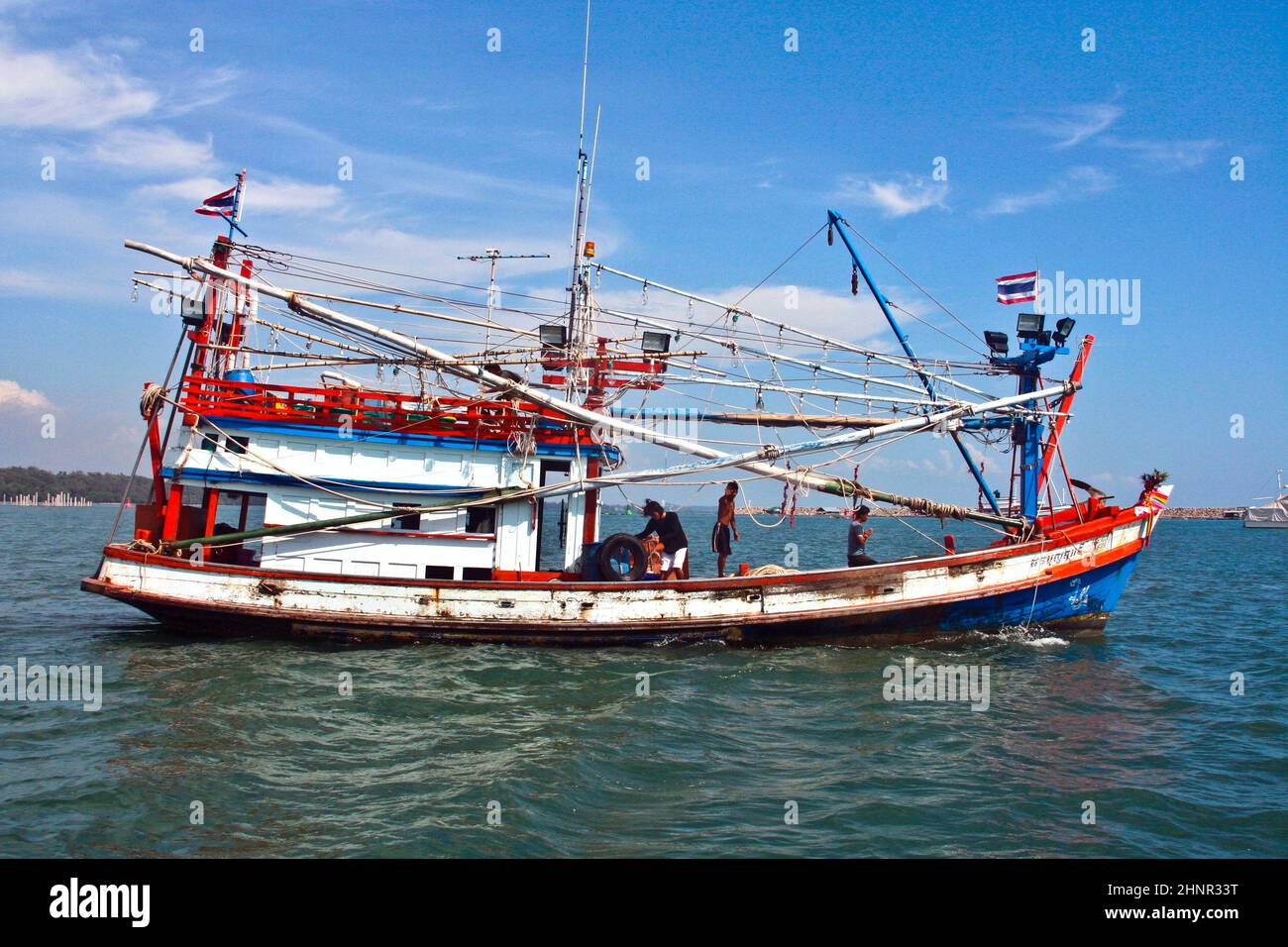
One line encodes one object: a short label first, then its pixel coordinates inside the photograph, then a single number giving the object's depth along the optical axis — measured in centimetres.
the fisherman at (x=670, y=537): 1515
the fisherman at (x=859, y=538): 1549
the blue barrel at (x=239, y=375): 1556
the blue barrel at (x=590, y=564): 1495
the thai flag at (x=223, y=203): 1598
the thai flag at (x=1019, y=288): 1619
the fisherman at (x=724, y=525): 1527
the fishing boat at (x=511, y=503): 1412
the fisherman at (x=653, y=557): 1508
